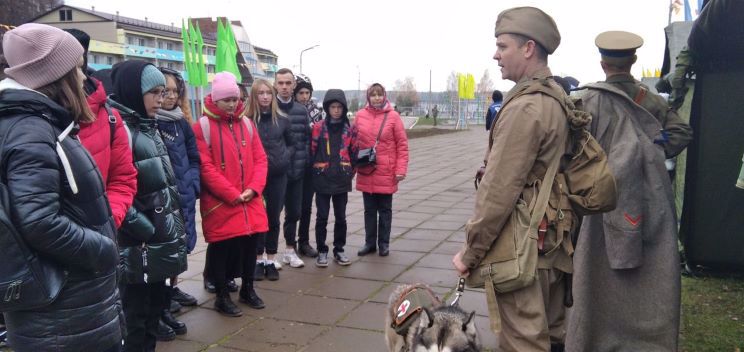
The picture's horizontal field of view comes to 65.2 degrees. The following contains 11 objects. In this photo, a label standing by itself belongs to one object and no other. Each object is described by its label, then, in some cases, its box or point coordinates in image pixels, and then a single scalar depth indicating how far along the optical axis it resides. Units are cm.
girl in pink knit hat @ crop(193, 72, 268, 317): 481
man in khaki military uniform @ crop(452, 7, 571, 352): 257
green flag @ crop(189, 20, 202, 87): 2789
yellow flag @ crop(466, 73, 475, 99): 4741
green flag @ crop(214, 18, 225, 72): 2206
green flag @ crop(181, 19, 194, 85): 2719
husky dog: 290
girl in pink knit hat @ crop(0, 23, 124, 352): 214
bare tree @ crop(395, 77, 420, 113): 8731
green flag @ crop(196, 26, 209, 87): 2720
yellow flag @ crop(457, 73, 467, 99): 4684
